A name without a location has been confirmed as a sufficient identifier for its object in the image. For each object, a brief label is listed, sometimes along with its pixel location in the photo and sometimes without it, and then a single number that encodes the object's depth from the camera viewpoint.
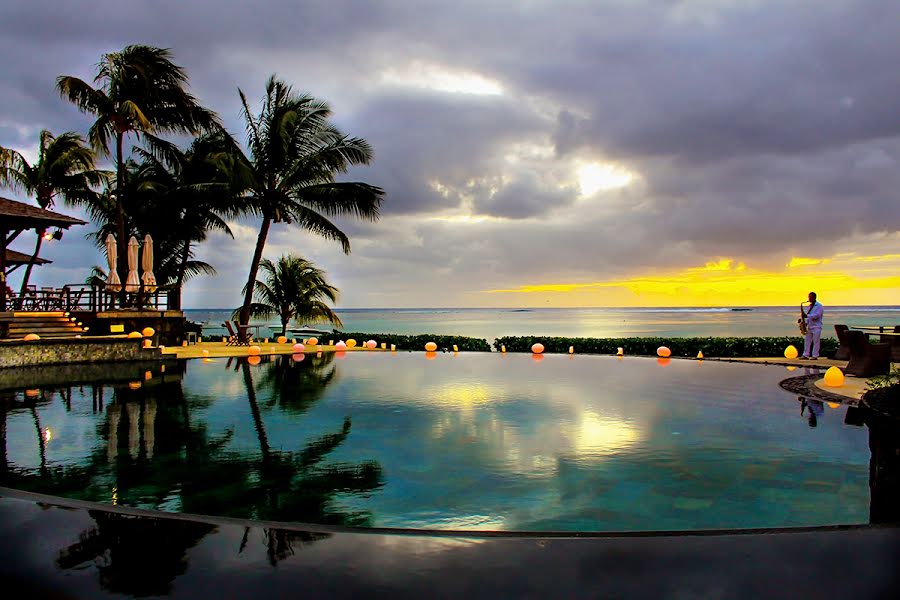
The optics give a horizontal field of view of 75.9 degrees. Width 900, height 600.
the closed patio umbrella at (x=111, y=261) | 17.86
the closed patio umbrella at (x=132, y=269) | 18.39
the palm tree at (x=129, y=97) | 19.59
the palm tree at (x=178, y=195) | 22.70
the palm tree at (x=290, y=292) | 25.16
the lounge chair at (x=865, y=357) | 11.09
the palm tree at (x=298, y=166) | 20.62
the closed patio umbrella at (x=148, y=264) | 18.75
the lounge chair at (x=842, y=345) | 13.20
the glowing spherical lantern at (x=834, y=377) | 10.76
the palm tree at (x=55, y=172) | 23.17
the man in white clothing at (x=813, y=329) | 14.55
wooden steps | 15.85
